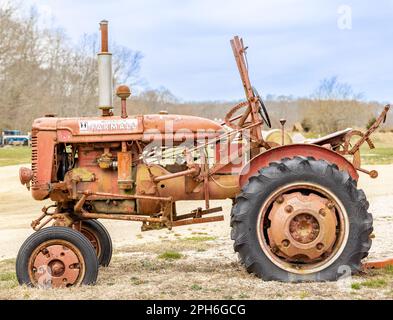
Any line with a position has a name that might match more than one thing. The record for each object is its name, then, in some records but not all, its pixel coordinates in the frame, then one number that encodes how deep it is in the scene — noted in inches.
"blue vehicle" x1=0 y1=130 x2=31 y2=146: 2368.4
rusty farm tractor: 256.8
